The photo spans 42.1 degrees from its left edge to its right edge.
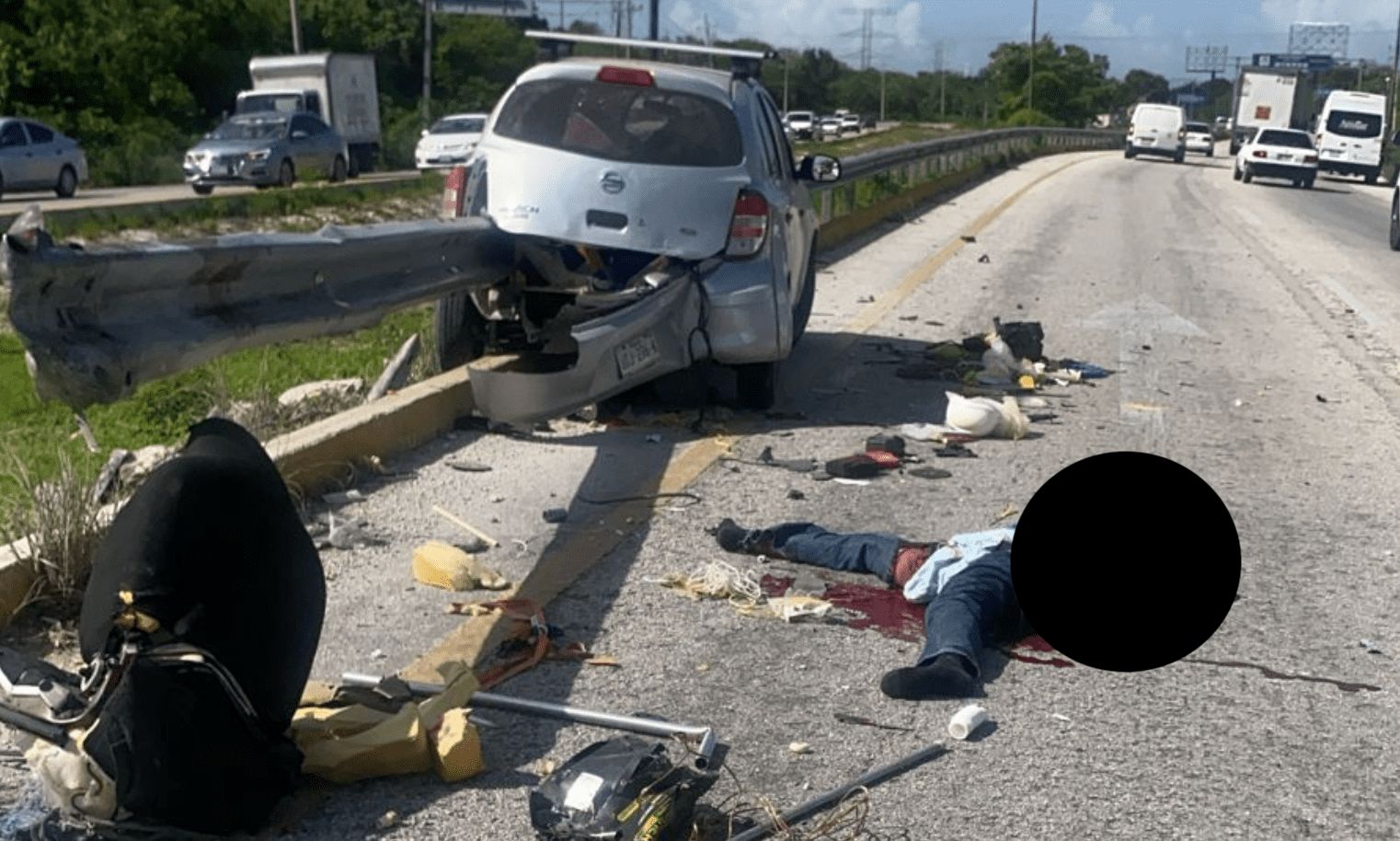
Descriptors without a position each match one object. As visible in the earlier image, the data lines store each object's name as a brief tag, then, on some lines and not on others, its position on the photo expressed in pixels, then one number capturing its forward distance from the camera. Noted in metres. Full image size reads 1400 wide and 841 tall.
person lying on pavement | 5.37
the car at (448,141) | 46.12
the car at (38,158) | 34.03
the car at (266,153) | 37.78
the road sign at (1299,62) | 112.14
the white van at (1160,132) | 61.72
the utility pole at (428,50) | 65.00
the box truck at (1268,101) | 69.88
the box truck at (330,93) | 48.91
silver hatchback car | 8.83
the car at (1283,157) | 45.00
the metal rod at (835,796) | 4.30
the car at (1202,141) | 72.94
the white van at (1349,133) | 50.12
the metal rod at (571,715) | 4.81
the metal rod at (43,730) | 4.08
